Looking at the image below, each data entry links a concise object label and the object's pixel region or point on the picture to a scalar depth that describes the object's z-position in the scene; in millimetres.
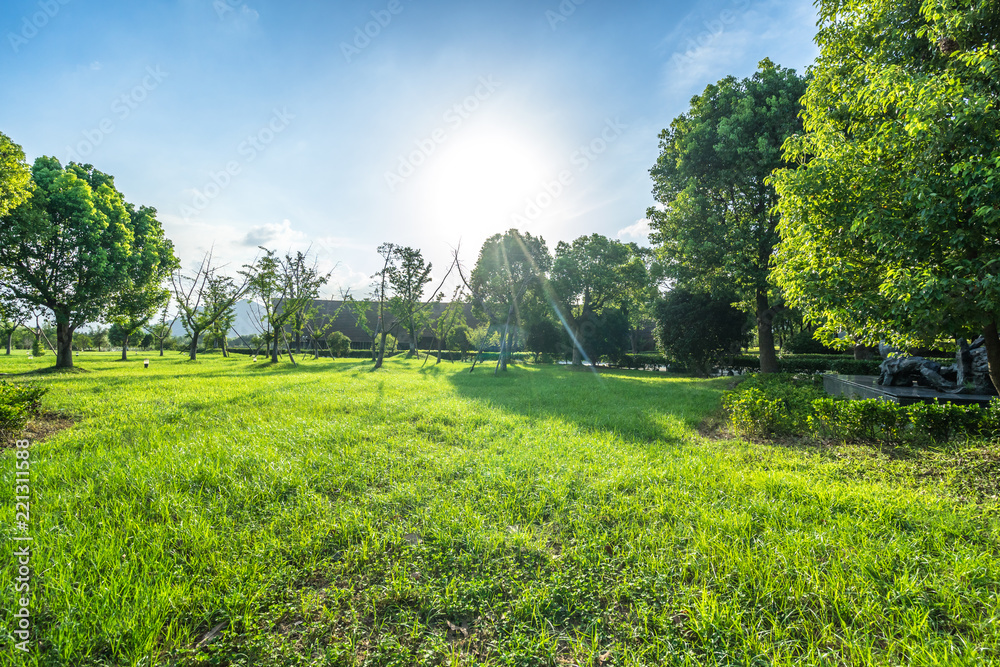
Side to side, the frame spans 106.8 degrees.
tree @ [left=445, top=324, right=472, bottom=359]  37916
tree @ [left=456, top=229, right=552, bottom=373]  33719
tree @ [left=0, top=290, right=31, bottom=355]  15078
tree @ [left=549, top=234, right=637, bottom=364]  28719
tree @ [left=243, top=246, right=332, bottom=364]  24188
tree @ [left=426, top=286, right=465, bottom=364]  21922
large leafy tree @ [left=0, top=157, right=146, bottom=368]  14141
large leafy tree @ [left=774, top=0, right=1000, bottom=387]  4508
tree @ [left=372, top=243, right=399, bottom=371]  24012
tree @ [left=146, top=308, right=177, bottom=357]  40088
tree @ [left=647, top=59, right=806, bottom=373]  13688
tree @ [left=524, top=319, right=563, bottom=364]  32156
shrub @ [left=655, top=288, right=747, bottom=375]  21312
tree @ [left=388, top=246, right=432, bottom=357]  25641
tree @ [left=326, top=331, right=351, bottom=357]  36875
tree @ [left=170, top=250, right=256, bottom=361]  26031
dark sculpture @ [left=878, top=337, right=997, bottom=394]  8766
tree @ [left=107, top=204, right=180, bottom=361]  17531
